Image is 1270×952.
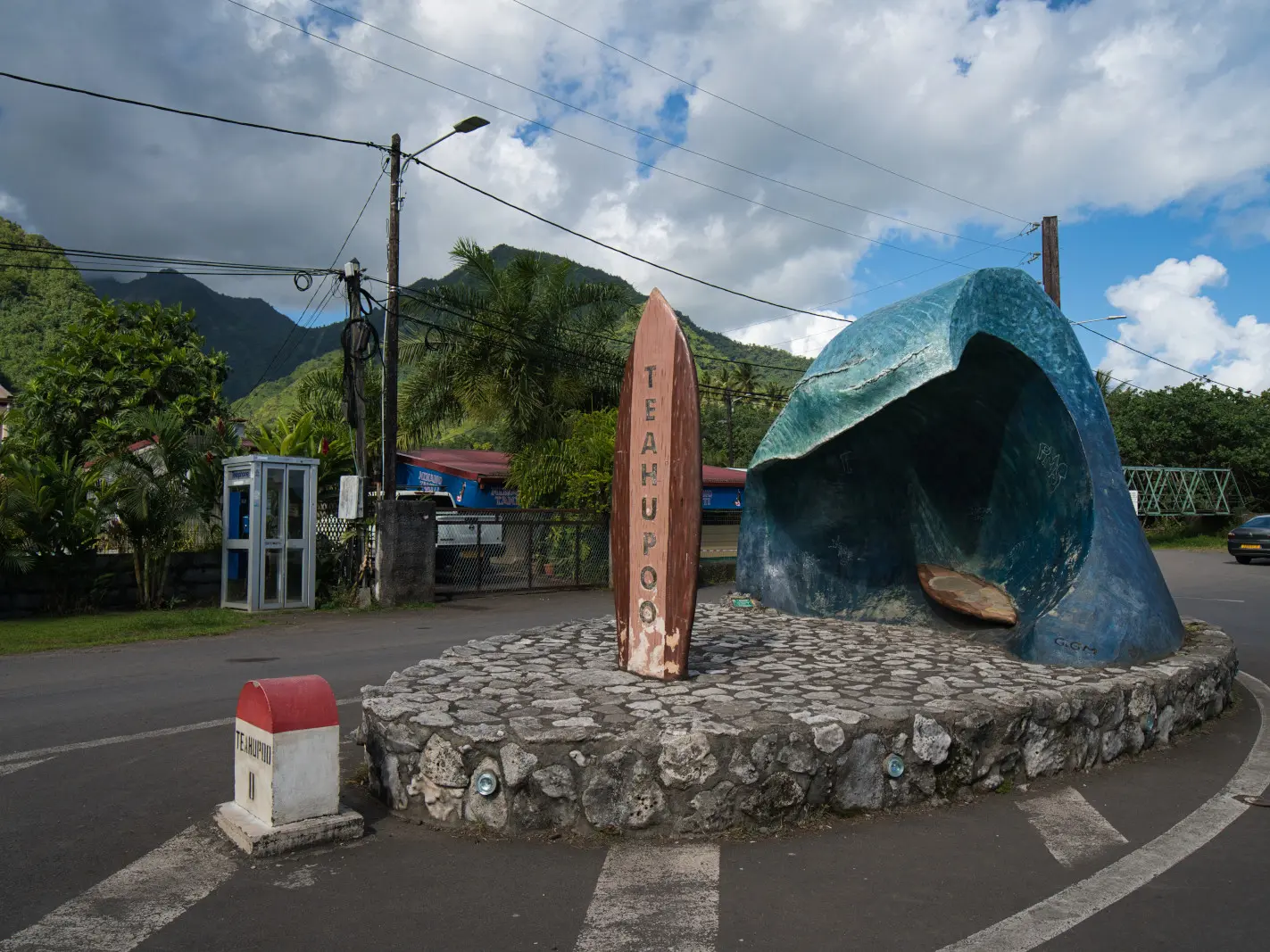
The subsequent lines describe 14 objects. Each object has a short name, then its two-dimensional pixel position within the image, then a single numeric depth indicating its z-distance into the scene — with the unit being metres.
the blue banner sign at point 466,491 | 24.06
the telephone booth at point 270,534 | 14.50
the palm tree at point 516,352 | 22.17
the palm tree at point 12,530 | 13.12
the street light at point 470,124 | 14.20
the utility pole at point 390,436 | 15.44
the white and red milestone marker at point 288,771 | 4.52
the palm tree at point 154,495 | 14.18
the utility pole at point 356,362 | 16.17
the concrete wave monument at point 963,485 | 7.27
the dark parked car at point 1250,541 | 23.86
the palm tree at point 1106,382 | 46.46
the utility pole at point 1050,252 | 17.53
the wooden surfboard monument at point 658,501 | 6.35
